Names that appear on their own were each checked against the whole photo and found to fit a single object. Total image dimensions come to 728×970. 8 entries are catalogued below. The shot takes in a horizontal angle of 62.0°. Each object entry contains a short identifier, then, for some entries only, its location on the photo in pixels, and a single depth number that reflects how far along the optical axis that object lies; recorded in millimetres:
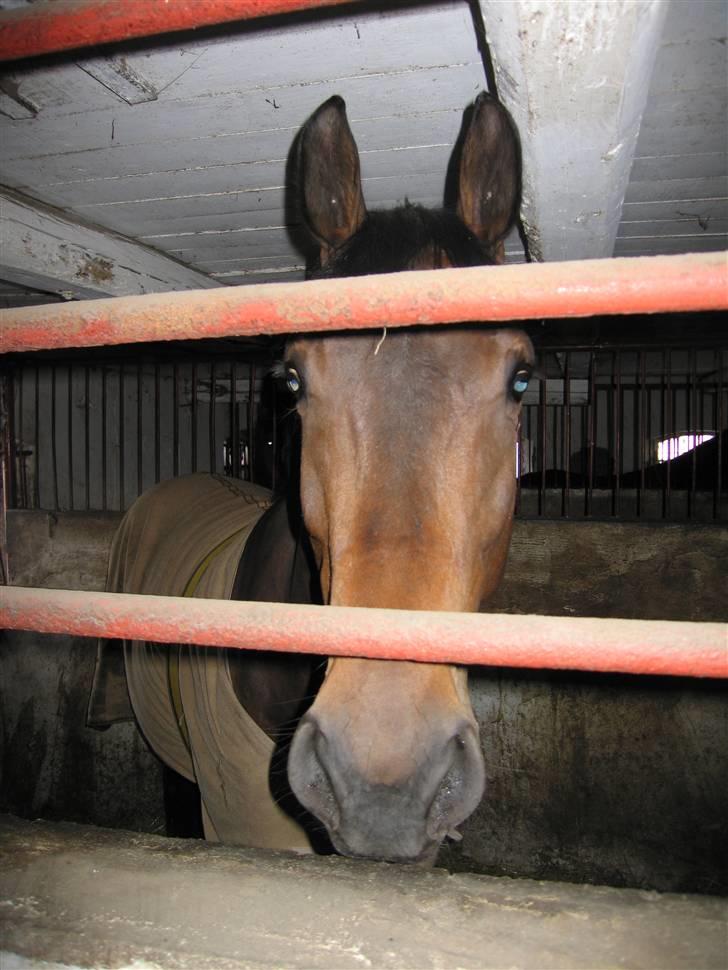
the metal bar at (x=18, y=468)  4910
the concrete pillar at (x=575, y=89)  1123
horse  1012
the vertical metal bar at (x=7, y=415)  4215
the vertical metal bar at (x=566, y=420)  3936
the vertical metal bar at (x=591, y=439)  3883
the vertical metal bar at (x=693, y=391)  3881
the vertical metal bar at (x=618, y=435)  3977
